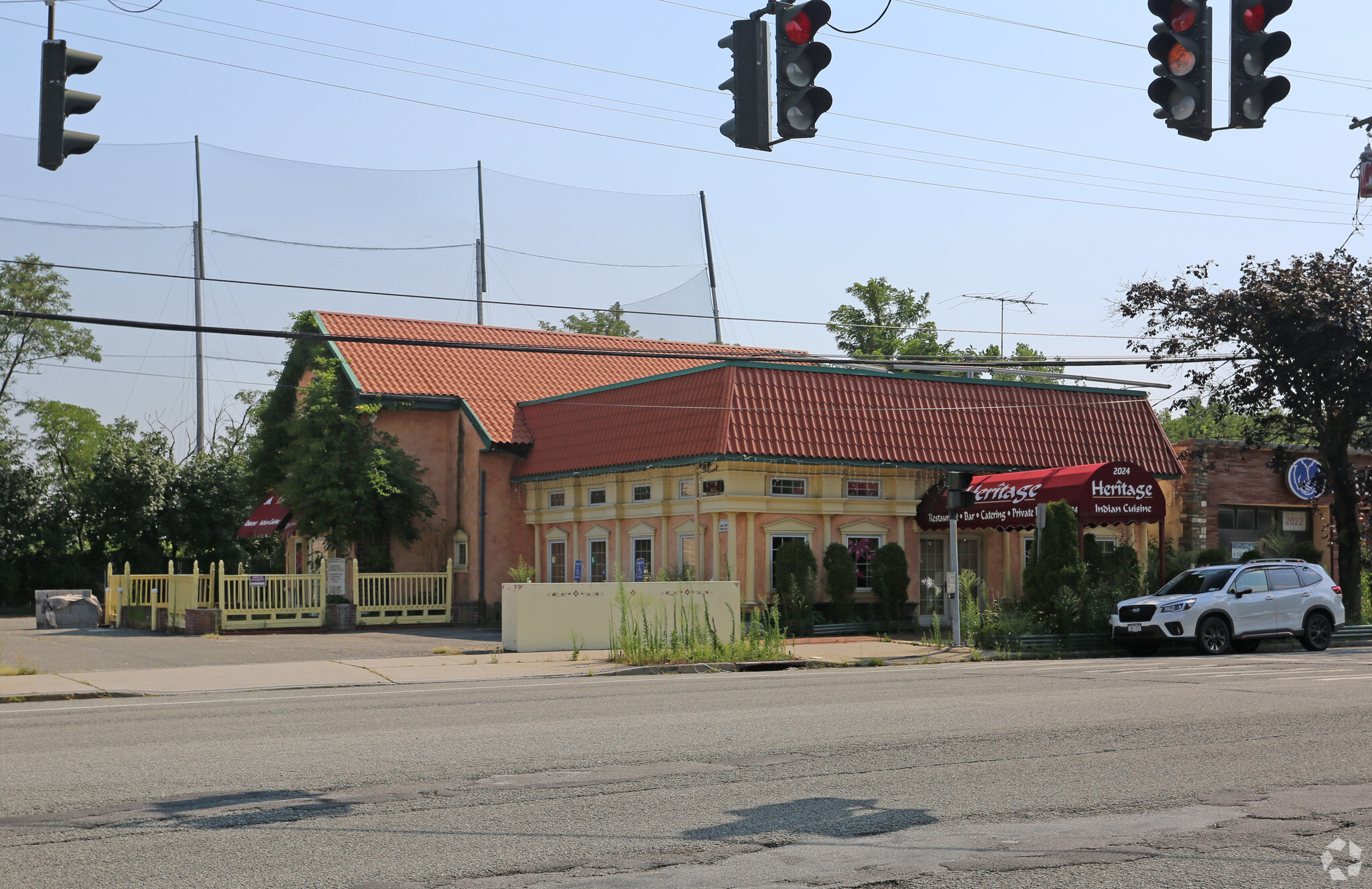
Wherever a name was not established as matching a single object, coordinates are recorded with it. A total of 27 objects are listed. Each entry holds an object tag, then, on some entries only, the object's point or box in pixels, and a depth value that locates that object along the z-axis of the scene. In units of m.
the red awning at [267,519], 37.84
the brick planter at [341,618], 31.59
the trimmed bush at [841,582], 28.73
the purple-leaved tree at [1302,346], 29.16
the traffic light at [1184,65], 10.12
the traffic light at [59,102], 11.62
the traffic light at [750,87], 10.39
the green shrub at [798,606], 27.64
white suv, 23.77
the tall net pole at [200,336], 49.94
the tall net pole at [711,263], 57.78
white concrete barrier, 23.77
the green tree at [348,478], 33.66
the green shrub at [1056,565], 25.42
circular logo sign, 36.53
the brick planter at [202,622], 30.14
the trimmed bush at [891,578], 29.23
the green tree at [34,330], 55.69
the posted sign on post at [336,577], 31.94
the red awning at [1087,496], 26.62
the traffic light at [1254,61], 10.00
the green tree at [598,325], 71.94
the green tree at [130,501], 45.28
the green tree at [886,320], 60.12
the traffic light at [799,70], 10.35
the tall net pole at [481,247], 51.31
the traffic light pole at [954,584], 24.86
